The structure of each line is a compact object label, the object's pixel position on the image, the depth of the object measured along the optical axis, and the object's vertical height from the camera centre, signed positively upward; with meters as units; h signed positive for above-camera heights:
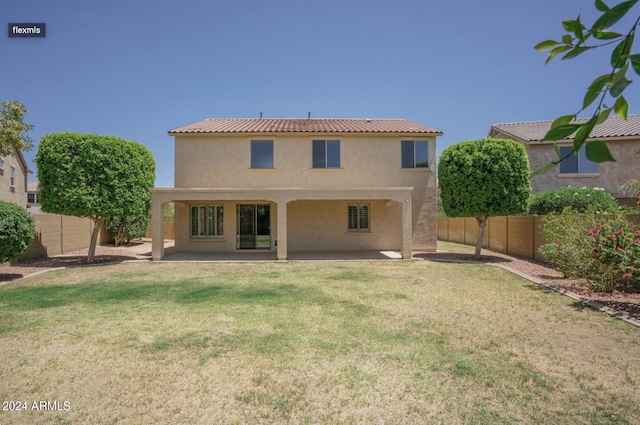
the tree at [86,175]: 13.92 +1.58
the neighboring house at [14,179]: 26.94 +2.96
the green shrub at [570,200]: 15.78 +0.47
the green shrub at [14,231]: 10.38 -0.51
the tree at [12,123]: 12.70 +3.34
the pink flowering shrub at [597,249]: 8.71 -1.07
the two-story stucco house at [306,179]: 18.53 +1.77
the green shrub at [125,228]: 22.78 -0.96
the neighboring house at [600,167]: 20.62 +2.68
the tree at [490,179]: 15.25 +1.43
